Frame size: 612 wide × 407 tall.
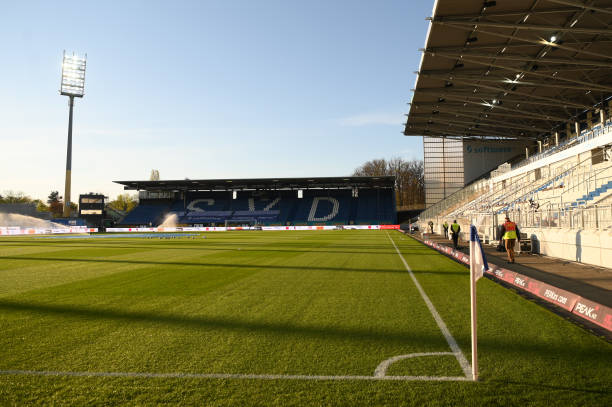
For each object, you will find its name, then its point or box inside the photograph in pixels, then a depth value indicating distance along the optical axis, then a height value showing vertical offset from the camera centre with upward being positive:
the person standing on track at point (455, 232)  21.00 -0.33
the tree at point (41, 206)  118.94 +4.92
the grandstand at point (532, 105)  17.27 +10.49
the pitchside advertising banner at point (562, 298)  5.43 -1.21
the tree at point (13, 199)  103.79 +6.28
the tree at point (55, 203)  122.98 +6.10
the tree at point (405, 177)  89.00 +10.92
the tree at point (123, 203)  121.44 +6.05
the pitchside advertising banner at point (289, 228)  58.03 -0.49
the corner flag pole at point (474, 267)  3.82 -0.43
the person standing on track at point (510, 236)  13.86 -0.34
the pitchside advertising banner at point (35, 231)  45.73 -1.03
